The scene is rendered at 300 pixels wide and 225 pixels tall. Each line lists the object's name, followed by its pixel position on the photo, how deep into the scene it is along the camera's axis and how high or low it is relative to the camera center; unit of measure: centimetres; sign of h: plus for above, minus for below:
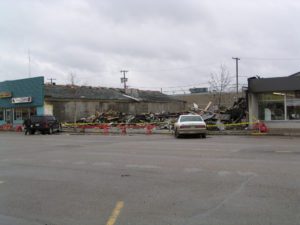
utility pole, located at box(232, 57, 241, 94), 7391 +968
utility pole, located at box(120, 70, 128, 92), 8798 +893
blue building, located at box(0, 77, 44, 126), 4931 +271
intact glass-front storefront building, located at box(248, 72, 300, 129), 2991 +124
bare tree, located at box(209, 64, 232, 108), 5388 +436
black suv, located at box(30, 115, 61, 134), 3875 -30
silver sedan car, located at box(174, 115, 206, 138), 2653 -60
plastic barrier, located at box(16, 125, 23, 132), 4741 -89
